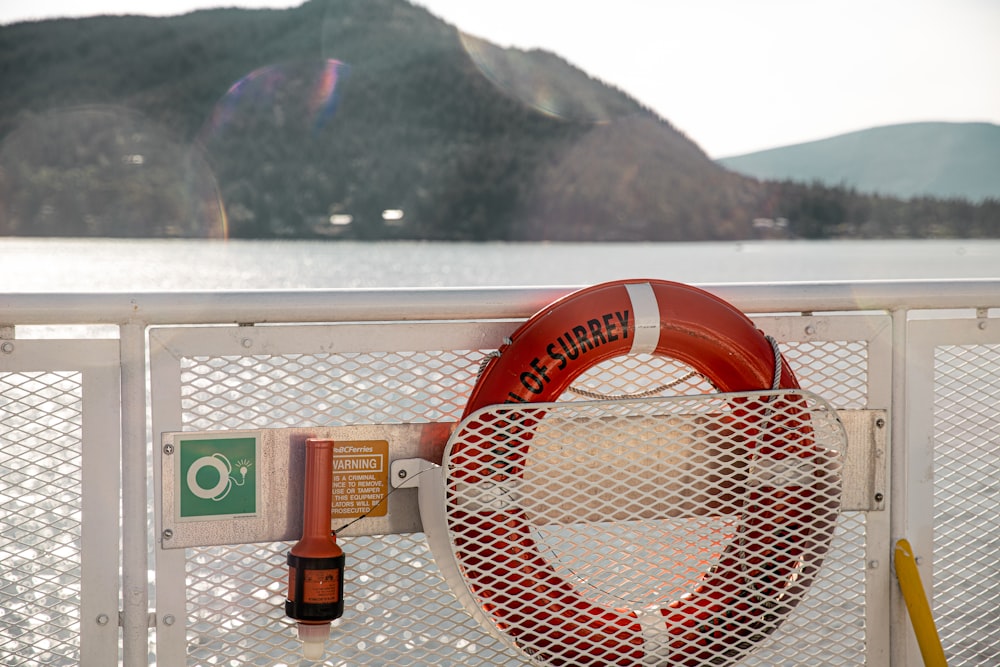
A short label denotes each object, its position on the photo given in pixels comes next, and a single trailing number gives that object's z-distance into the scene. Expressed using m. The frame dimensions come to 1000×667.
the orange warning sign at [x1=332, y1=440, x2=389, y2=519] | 1.60
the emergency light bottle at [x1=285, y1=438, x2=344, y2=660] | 1.49
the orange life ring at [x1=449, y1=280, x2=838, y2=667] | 1.58
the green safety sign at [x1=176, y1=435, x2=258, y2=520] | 1.55
